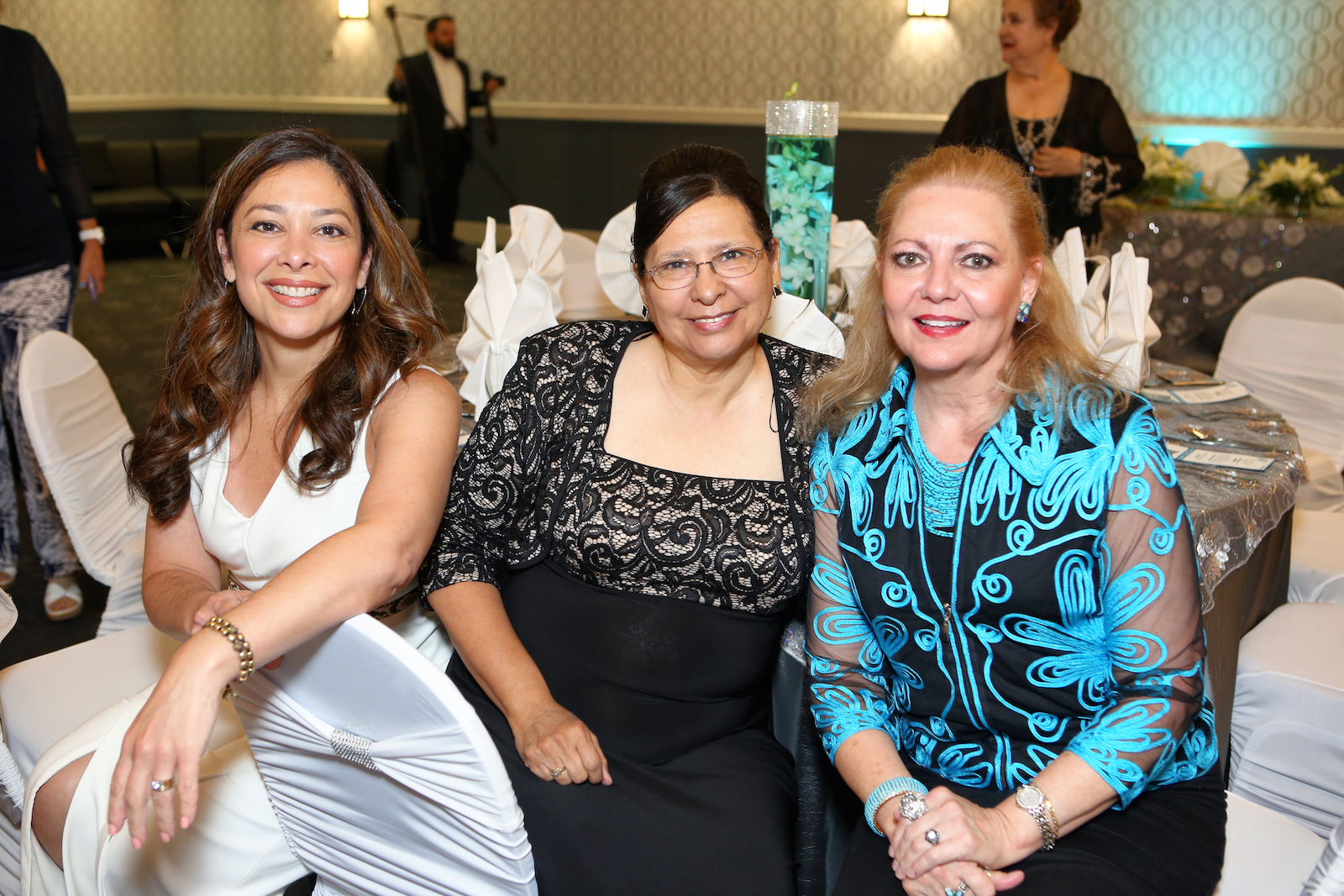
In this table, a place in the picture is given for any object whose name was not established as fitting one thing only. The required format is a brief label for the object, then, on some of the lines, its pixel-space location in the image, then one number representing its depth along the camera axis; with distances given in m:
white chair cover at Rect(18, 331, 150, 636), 2.29
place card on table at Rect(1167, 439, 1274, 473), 2.04
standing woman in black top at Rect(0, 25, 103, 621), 3.13
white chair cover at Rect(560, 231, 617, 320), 3.42
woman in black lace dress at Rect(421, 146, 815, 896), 1.57
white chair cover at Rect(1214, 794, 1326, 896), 1.39
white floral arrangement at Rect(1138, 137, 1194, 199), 5.21
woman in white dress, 1.40
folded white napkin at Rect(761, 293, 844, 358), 2.29
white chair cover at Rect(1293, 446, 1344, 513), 3.01
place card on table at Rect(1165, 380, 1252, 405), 2.52
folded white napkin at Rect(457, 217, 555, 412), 2.22
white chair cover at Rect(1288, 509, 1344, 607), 2.47
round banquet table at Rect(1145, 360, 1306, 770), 1.84
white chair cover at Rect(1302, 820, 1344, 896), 1.03
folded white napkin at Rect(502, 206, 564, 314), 2.69
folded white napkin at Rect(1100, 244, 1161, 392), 2.29
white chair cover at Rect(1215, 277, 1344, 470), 3.16
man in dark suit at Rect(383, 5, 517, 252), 8.76
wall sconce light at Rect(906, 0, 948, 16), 7.53
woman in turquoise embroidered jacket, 1.32
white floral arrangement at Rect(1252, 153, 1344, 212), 4.92
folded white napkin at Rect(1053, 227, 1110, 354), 2.37
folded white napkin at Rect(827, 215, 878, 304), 2.97
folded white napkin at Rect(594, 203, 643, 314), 2.75
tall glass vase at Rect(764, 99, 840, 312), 2.38
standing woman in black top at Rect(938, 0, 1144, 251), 3.78
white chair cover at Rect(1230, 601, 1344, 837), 1.83
